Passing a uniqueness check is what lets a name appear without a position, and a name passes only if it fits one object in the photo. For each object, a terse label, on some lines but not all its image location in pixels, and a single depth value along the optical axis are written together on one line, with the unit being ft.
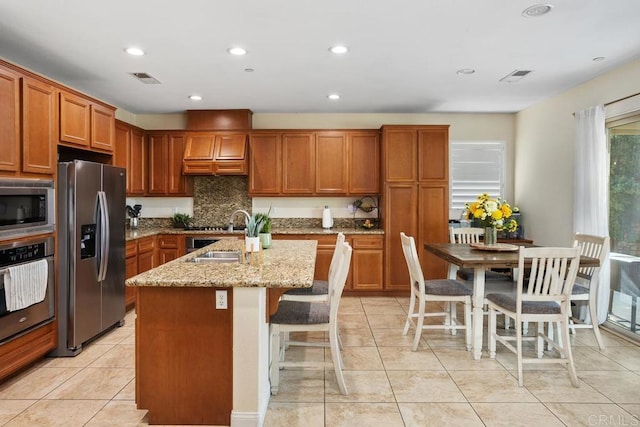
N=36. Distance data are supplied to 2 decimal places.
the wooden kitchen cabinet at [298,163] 18.20
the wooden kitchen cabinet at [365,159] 18.15
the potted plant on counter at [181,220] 18.93
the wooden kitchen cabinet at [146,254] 15.35
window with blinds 19.07
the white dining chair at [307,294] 10.31
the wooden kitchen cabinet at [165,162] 18.26
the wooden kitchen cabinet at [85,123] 11.05
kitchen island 7.16
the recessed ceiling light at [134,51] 10.87
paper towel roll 18.49
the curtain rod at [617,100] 11.85
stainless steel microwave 8.96
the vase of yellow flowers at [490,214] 11.80
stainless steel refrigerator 10.65
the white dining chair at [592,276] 11.00
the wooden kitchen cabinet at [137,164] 17.07
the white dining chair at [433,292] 11.17
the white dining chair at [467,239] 12.85
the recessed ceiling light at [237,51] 10.89
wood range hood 17.72
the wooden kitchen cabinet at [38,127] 9.64
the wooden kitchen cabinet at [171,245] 17.31
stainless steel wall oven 8.83
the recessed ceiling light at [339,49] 10.80
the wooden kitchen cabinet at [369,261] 17.31
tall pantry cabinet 17.17
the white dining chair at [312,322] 8.30
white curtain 12.89
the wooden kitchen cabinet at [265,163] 18.17
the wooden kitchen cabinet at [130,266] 14.26
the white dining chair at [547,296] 9.14
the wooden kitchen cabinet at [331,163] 18.16
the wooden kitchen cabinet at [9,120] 9.01
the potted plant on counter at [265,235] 11.35
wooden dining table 10.09
